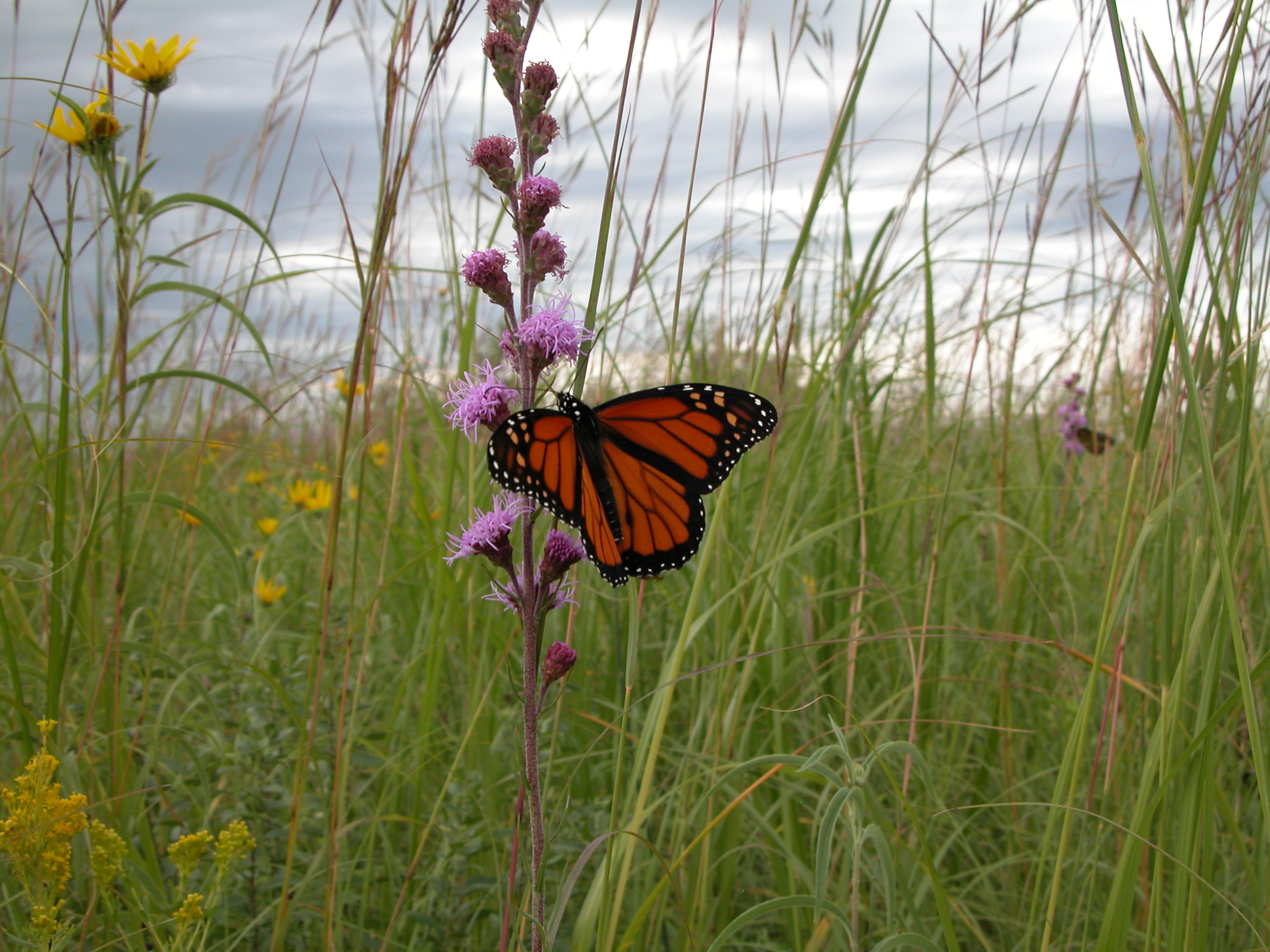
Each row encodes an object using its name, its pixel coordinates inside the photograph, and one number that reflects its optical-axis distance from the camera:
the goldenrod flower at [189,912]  0.33
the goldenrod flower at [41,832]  0.33
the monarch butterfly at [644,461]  0.37
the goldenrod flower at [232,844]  0.35
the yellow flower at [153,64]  0.46
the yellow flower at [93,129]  0.42
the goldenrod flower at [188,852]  0.35
